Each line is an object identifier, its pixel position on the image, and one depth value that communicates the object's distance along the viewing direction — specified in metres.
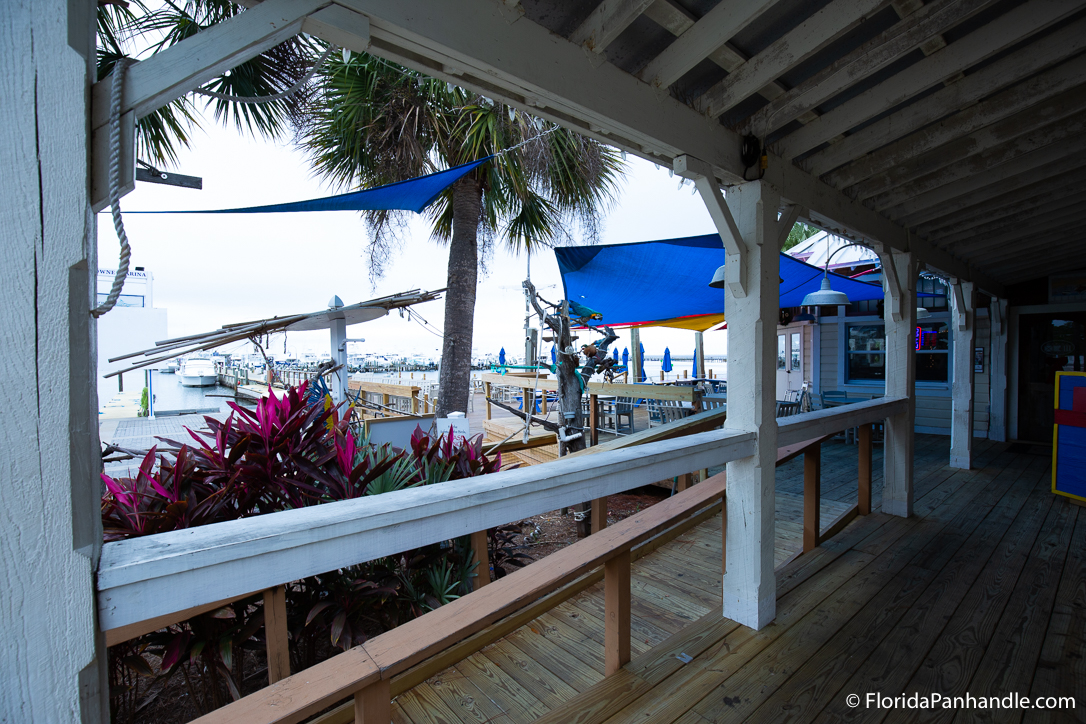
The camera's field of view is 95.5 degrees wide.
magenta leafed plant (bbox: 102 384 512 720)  1.78
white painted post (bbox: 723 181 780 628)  2.10
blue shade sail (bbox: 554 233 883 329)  4.61
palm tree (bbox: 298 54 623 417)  5.34
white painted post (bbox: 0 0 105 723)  0.72
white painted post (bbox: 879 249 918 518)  3.43
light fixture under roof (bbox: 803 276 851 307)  4.40
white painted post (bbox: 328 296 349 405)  5.24
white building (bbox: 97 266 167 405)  20.62
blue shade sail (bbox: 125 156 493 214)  3.03
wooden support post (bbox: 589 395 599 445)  5.29
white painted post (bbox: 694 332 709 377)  10.77
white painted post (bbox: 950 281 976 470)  4.80
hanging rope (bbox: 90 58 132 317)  0.79
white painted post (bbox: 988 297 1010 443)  5.95
